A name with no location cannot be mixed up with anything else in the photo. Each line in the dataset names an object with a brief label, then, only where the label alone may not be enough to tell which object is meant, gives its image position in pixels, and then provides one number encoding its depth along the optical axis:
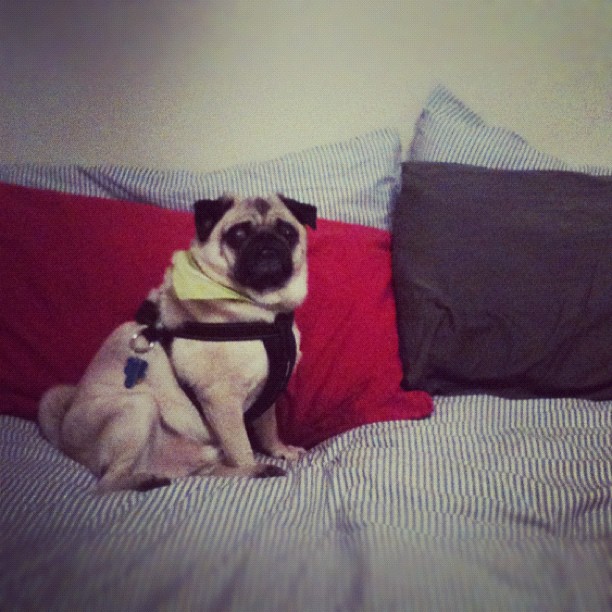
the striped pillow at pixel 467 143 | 1.59
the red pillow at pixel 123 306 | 1.31
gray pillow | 1.32
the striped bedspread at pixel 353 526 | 0.70
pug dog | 1.21
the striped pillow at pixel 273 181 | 1.55
